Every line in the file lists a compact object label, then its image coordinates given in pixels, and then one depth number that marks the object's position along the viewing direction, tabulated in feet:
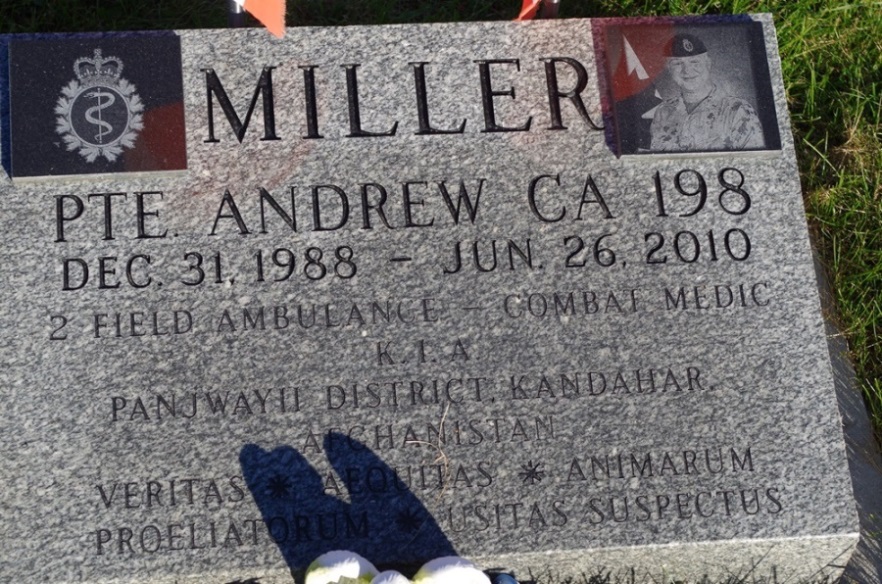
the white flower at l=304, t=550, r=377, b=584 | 8.68
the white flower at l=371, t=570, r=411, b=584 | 8.50
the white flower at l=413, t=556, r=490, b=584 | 8.71
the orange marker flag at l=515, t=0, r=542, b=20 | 10.64
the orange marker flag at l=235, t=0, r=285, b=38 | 10.00
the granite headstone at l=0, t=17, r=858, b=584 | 9.30
